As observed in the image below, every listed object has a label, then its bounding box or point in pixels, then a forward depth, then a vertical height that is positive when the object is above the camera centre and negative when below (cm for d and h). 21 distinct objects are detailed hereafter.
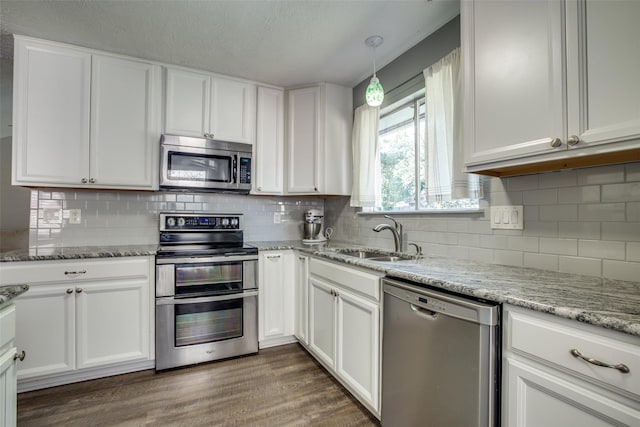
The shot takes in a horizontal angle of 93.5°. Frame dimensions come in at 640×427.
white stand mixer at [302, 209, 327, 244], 301 -7
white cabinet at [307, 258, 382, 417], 162 -68
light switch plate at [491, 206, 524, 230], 154 +1
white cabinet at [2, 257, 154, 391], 193 -69
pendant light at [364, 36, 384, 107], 185 +77
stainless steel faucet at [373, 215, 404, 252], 218 -13
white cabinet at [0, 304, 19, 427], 96 -50
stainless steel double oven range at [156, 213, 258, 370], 223 -62
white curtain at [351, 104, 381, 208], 260 +52
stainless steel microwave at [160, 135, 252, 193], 242 +45
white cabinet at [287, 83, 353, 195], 284 +75
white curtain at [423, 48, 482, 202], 179 +53
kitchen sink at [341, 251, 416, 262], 211 -28
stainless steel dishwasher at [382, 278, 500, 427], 106 -57
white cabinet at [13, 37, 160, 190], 213 +75
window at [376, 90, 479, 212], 221 +46
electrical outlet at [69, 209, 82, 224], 248 +1
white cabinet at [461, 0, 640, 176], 99 +52
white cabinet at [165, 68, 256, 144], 254 +98
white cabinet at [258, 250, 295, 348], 258 -70
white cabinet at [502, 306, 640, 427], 76 -45
